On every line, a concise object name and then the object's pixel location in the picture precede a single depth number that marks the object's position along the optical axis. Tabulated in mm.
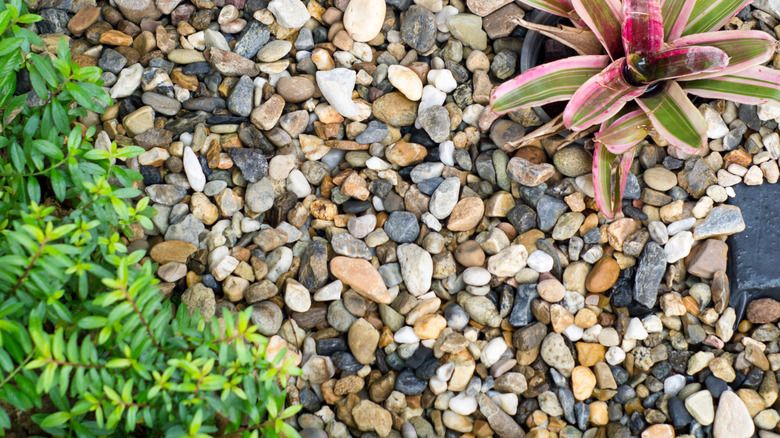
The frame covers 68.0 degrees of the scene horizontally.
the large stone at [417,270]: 2137
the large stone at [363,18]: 2377
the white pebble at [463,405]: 2010
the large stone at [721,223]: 2104
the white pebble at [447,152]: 2311
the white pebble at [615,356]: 2076
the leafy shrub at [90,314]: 1250
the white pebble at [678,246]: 2100
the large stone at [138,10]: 2365
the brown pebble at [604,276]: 2141
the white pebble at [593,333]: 2111
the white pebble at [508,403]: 2023
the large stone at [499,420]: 1979
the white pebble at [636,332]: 2076
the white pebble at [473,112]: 2344
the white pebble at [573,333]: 2113
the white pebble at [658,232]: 2135
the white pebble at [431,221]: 2230
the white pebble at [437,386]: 2021
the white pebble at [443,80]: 2357
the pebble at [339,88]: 2289
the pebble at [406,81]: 2330
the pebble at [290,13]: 2332
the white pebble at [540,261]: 2148
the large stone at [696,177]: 2176
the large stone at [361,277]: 2111
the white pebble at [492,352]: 2070
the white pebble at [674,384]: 2049
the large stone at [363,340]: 2053
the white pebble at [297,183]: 2268
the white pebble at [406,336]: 2088
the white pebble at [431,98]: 2348
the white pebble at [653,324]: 2090
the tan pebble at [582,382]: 2037
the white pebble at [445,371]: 2029
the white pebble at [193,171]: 2191
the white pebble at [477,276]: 2119
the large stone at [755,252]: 2070
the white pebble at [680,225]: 2148
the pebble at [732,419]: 1943
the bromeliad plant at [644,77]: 1837
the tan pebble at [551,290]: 2104
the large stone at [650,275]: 2096
